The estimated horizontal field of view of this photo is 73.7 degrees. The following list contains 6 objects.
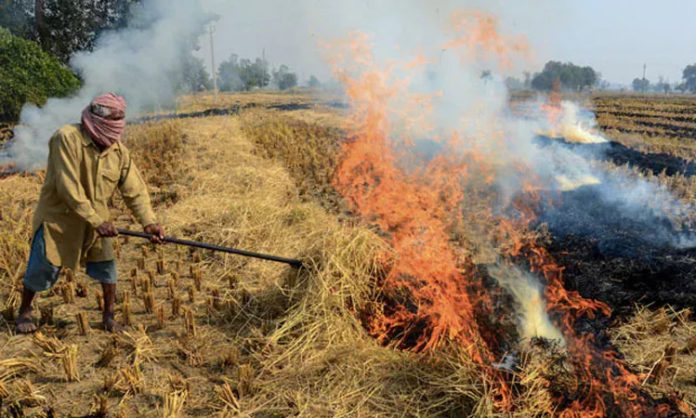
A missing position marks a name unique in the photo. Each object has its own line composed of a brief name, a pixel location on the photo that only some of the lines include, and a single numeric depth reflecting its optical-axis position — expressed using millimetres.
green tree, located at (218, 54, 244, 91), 59062
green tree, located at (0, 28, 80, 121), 10898
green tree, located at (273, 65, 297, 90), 71044
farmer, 3357
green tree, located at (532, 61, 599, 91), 53975
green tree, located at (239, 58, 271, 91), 59856
